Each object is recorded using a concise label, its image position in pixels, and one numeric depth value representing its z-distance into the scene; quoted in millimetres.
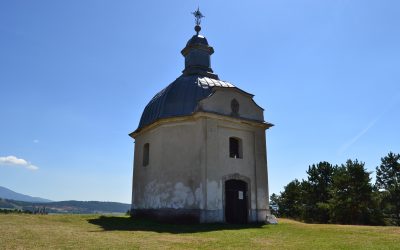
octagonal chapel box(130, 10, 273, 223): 18984
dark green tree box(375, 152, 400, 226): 39688
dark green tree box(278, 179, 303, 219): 43844
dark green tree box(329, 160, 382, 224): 31203
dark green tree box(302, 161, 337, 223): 41438
